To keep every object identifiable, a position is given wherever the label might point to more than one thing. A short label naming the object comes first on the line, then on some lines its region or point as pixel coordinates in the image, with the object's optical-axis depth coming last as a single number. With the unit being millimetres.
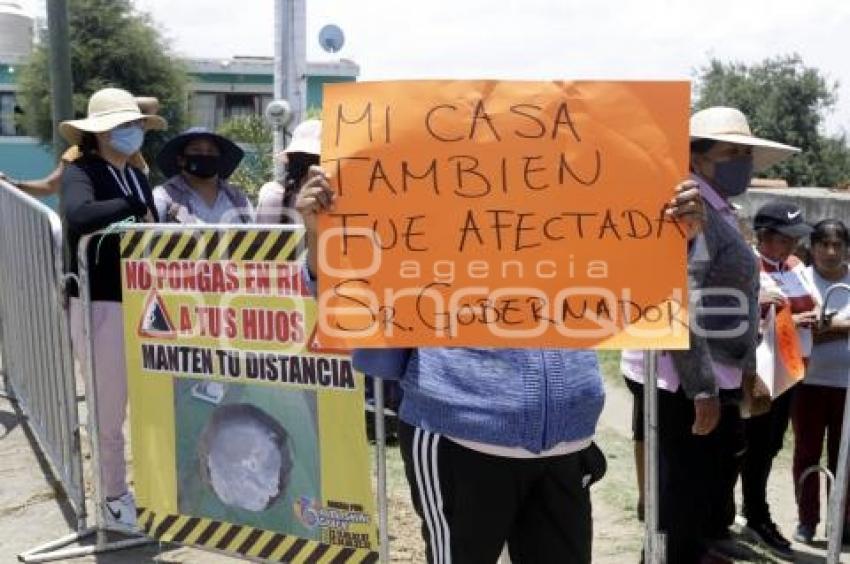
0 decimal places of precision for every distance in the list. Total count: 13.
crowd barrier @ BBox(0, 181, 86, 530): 4660
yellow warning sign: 3670
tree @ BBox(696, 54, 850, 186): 33094
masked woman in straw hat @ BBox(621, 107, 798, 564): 3467
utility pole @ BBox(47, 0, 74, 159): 7859
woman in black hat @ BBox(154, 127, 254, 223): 5031
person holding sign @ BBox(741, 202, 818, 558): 4820
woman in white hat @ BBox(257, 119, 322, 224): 5012
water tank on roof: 30984
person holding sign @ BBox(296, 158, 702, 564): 2314
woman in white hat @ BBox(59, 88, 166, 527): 4375
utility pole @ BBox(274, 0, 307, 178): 16016
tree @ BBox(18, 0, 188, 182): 26812
